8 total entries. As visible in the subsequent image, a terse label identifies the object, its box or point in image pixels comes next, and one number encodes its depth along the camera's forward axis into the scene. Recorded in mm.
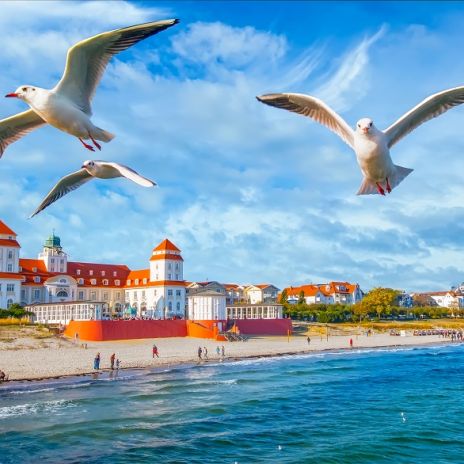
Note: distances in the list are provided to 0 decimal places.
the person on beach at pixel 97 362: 45219
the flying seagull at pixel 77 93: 7336
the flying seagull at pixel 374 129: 6629
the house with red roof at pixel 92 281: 75875
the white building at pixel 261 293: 113806
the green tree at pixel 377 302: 105438
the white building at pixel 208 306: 72438
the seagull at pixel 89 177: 5598
